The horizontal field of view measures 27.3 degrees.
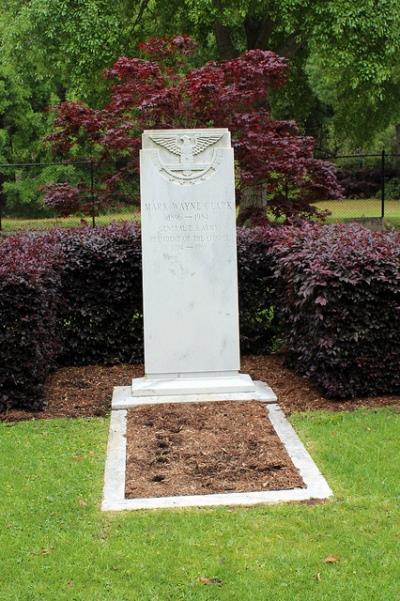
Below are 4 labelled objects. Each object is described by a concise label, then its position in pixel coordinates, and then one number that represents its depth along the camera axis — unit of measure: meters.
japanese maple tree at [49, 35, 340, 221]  10.80
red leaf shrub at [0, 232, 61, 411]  7.05
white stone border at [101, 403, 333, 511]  5.06
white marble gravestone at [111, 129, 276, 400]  7.45
